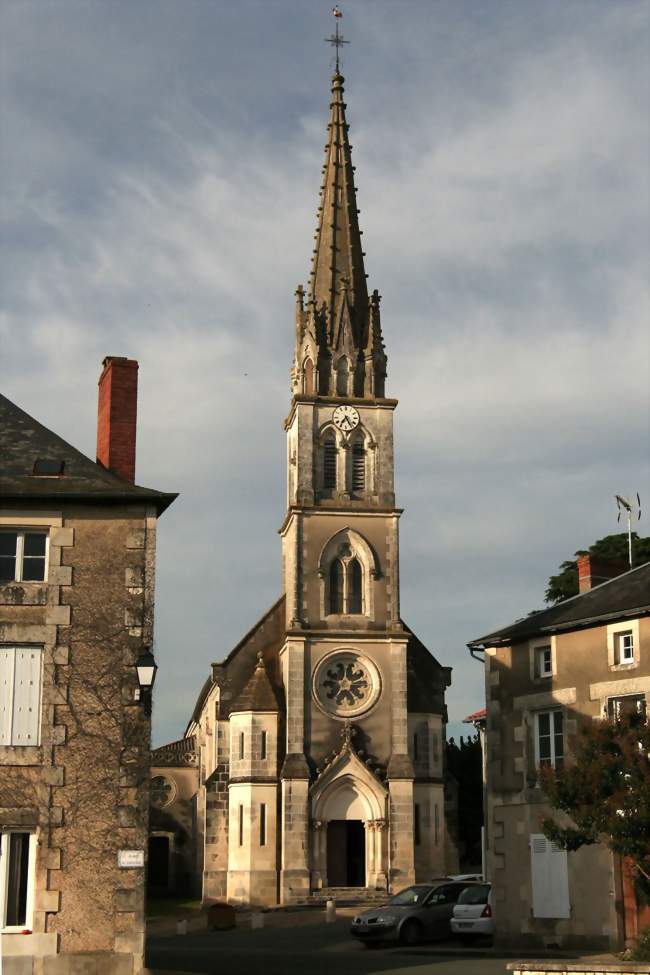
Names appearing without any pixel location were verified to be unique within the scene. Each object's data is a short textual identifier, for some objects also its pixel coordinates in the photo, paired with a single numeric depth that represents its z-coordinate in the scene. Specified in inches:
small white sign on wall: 912.9
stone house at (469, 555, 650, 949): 1163.9
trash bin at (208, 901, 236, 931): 1681.8
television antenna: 1617.9
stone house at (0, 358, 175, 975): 899.4
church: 1977.1
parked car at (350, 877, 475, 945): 1316.4
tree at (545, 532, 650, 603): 2219.5
